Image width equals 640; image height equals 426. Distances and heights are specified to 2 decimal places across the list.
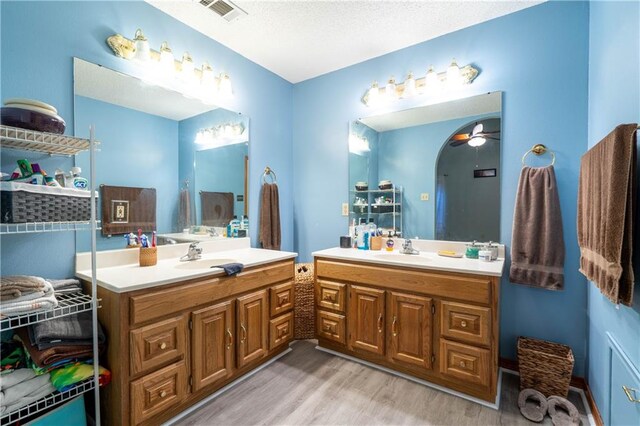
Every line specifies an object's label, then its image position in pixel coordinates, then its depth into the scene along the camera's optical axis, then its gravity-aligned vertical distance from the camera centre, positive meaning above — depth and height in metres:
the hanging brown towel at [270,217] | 2.73 -0.09
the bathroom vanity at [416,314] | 1.68 -0.73
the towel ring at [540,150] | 1.90 +0.40
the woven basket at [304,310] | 2.55 -0.93
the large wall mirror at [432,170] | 2.15 +0.33
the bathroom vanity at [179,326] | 1.35 -0.68
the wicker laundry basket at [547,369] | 1.69 -1.00
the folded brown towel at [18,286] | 1.11 -0.33
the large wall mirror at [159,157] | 1.70 +0.38
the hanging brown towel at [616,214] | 1.03 -0.02
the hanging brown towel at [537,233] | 1.84 -0.17
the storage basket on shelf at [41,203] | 1.13 +0.02
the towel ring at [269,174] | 2.82 +0.35
